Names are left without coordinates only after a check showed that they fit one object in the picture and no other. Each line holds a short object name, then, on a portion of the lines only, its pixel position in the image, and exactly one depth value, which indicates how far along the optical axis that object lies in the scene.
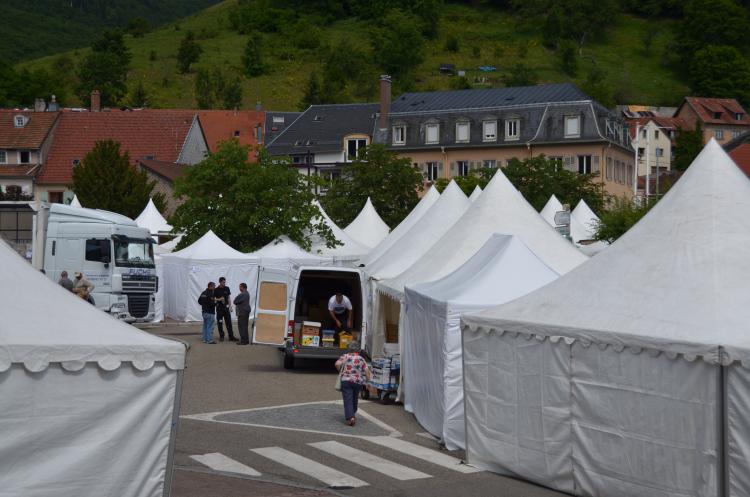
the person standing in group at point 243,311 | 30.53
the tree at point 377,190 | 62.44
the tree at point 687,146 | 111.69
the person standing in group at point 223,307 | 31.88
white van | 23.88
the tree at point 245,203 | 41.09
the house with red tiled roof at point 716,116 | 123.69
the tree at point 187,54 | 143.25
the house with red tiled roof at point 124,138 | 81.88
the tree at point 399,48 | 144.38
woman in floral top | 16.73
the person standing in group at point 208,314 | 30.95
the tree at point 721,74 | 140.25
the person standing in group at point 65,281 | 31.19
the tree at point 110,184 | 63.88
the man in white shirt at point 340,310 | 24.28
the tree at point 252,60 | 143.25
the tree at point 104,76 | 129.75
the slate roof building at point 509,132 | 82.19
